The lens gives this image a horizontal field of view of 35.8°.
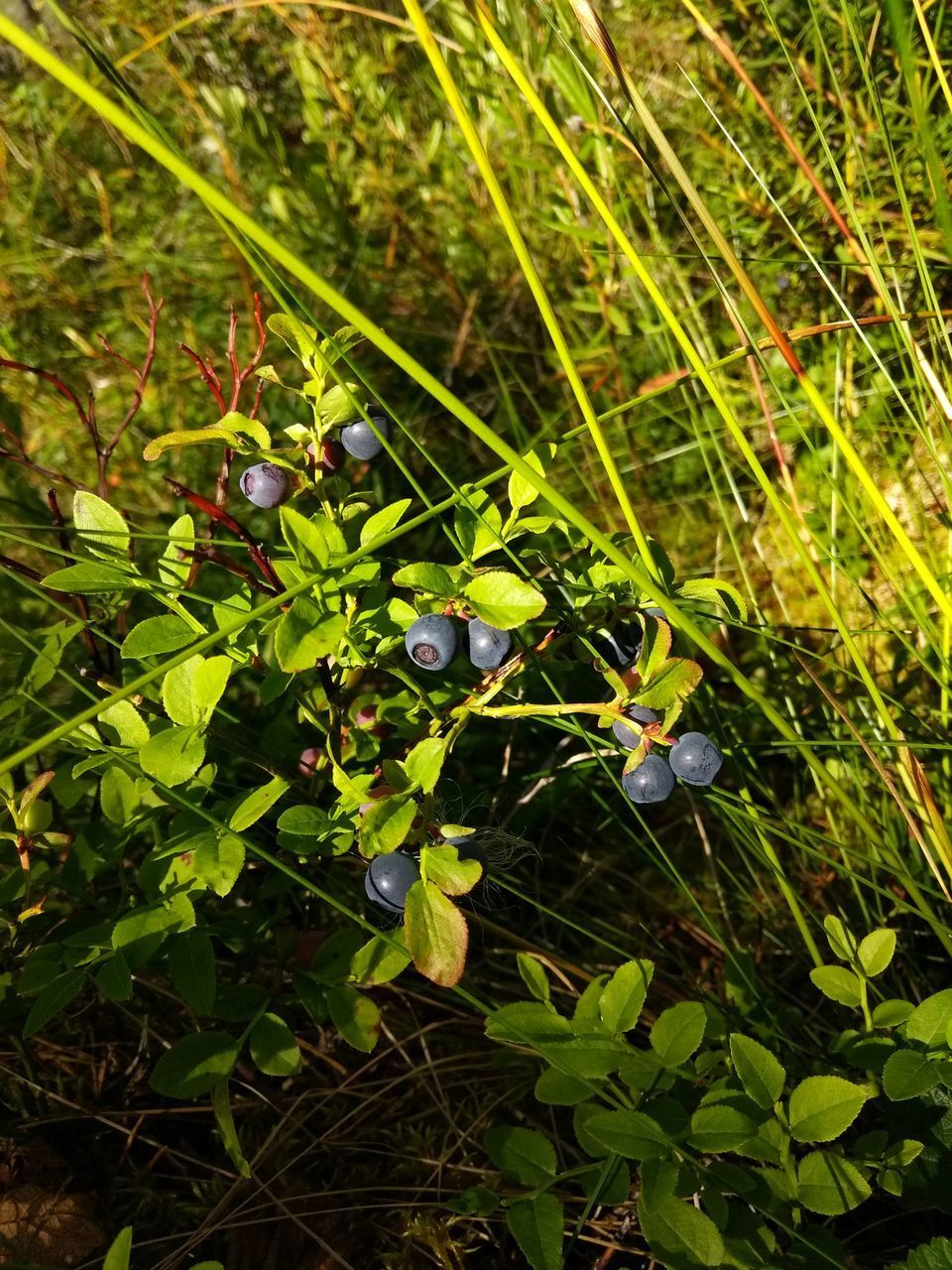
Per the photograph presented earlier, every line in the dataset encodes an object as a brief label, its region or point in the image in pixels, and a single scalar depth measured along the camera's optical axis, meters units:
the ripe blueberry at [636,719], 0.24
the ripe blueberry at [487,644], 0.24
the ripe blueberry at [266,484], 0.25
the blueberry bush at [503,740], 0.24
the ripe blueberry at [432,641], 0.23
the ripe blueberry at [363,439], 0.25
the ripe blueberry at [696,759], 0.24
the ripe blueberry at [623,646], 0.26
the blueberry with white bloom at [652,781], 0.24
